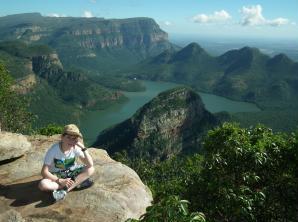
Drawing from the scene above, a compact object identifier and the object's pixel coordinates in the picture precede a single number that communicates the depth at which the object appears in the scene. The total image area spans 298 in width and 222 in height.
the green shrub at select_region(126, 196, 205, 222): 6.37
